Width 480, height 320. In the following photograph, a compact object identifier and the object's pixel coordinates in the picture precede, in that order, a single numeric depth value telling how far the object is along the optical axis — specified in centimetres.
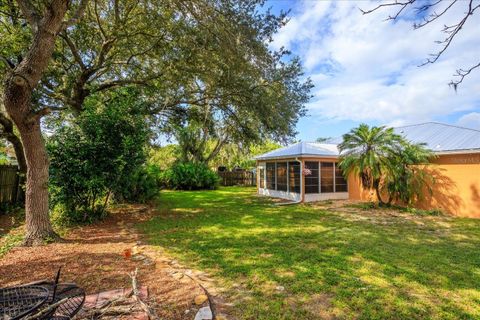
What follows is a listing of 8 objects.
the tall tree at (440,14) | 213
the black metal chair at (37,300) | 168
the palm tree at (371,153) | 956
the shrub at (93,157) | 638
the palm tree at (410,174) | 921
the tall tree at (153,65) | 479
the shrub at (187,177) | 1706
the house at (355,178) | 852
